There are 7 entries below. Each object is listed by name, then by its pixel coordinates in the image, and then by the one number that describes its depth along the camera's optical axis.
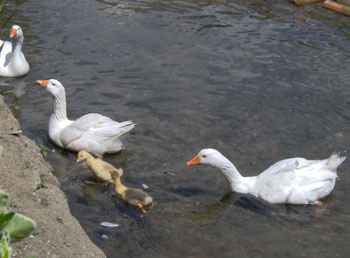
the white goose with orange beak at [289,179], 5.97
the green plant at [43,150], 6.55
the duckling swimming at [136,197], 5.63
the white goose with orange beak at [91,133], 6.95
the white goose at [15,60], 9.09
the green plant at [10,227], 1.99
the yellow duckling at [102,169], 6.20
